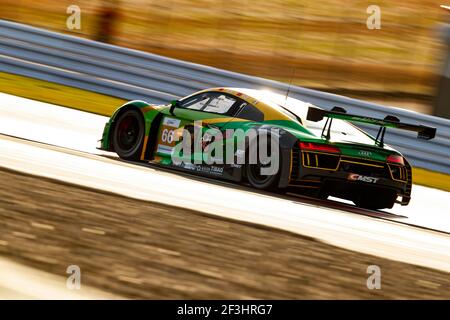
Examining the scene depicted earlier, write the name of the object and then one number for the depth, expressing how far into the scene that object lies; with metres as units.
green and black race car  18.72
